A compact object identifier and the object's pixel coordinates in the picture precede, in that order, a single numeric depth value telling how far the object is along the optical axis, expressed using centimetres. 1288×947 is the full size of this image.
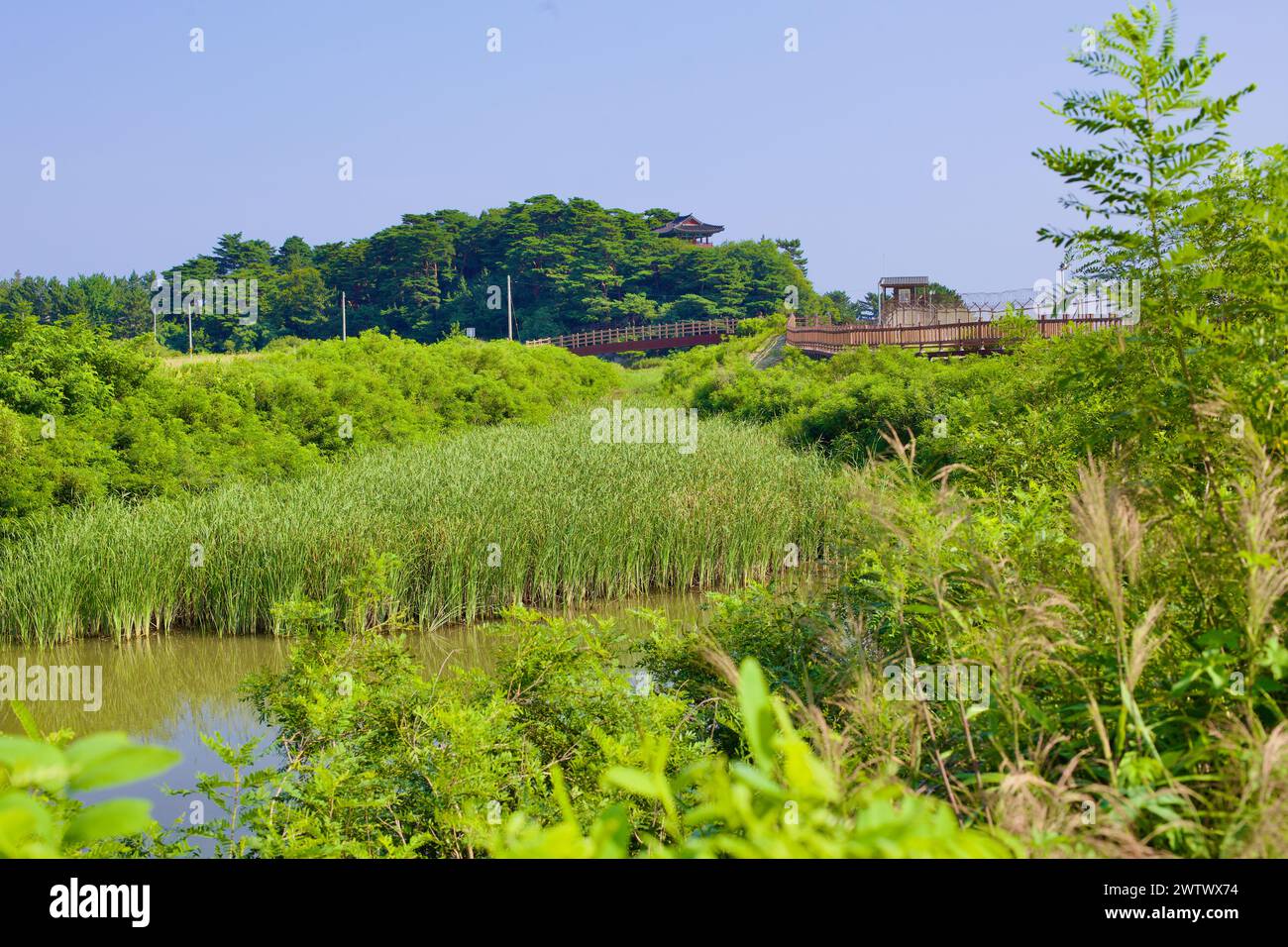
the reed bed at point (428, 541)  1077
